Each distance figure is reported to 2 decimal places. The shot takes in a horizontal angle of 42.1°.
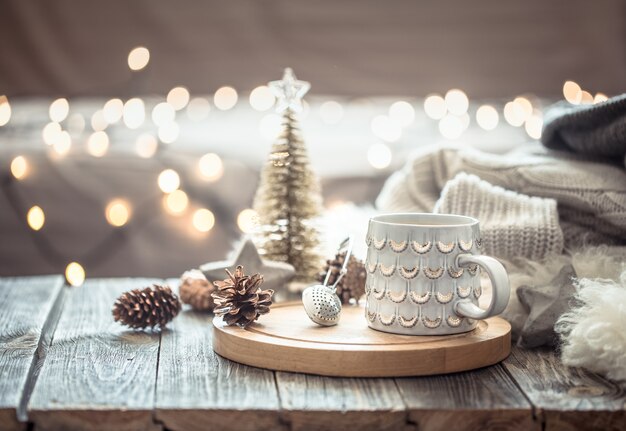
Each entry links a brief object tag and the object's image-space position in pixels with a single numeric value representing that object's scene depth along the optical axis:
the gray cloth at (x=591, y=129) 1.00
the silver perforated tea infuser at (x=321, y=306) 0.85
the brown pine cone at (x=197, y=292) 1.06
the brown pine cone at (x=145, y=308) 0.95
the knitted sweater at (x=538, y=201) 0.97
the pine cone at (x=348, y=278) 0.99
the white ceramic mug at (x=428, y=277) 0.81
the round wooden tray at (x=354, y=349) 0.77
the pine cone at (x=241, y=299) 0.85
